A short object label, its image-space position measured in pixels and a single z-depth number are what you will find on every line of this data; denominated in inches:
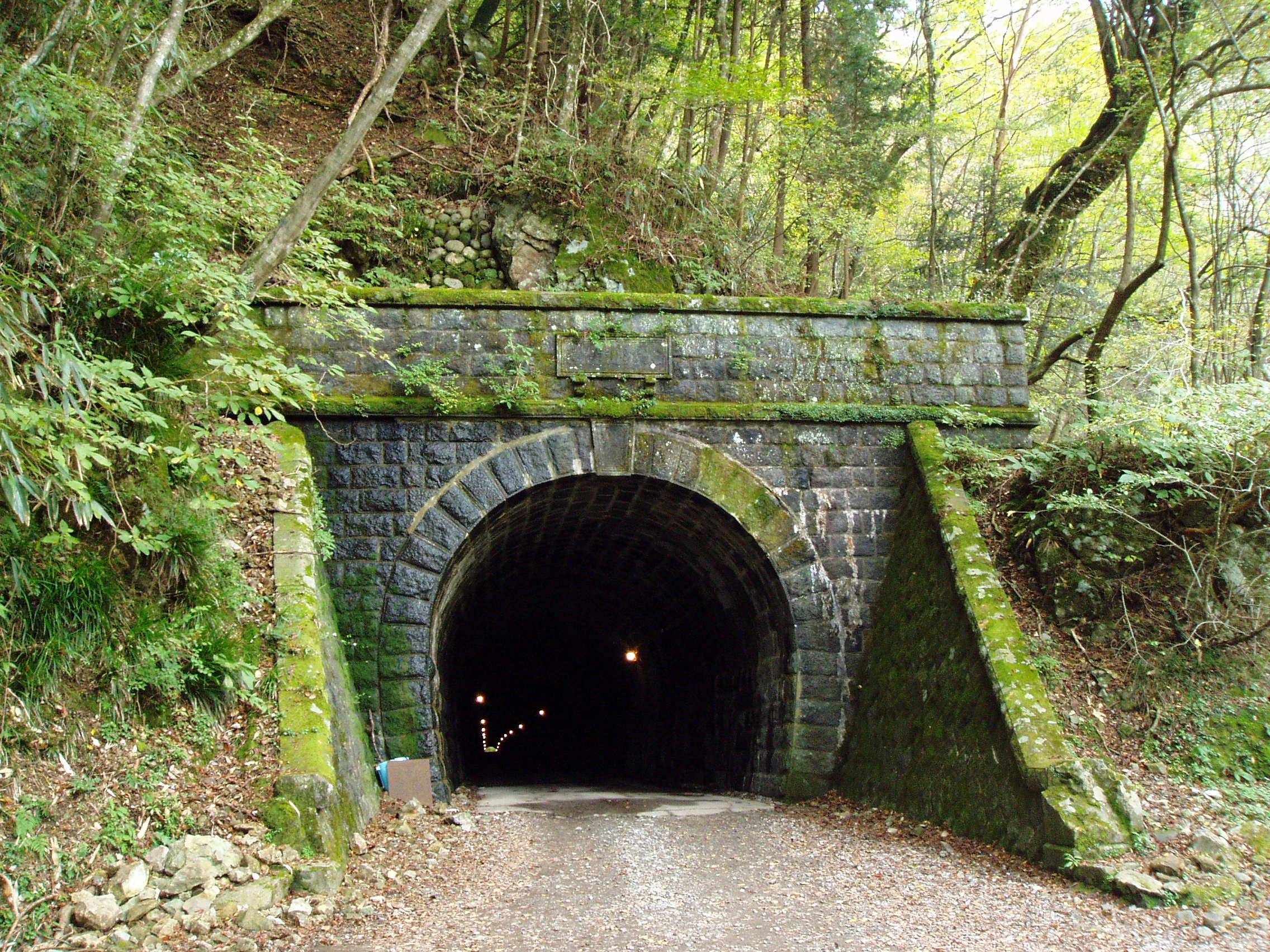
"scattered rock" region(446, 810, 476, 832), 258.8
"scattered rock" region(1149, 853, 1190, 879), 184.5
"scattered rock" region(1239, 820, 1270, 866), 197.2
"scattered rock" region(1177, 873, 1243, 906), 176.7
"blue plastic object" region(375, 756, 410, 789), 269.9
